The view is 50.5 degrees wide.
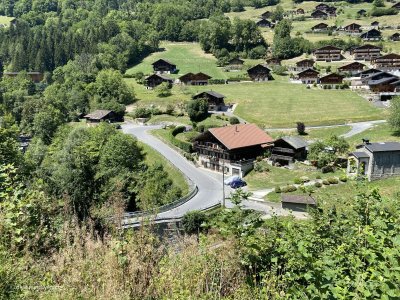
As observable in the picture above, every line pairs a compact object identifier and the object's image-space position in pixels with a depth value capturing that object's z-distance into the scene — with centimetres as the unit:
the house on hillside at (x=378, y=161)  4531
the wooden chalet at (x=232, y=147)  5462
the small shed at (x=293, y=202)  3970
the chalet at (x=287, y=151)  5309
